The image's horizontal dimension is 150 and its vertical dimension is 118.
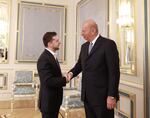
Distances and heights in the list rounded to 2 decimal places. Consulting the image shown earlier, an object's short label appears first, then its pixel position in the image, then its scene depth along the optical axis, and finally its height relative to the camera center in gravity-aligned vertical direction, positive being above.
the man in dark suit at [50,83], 1.71 -0.18
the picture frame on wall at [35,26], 4.41 +0.87
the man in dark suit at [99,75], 1.58 -0.10
